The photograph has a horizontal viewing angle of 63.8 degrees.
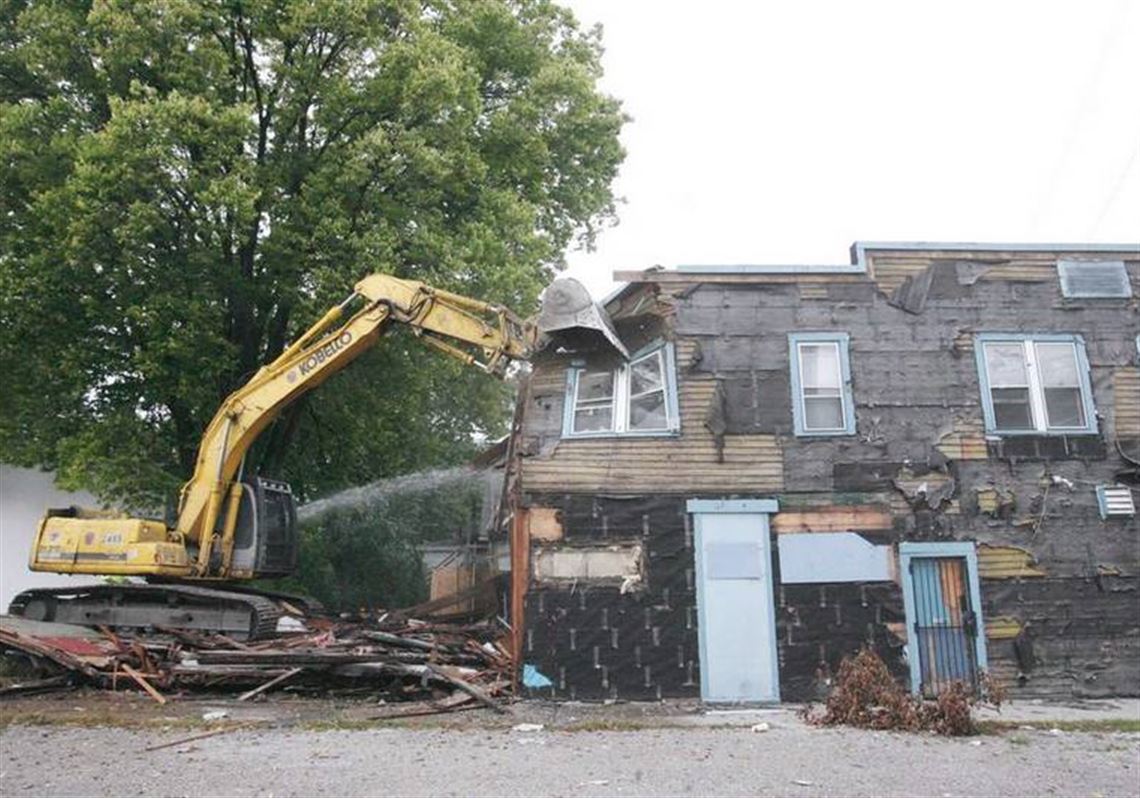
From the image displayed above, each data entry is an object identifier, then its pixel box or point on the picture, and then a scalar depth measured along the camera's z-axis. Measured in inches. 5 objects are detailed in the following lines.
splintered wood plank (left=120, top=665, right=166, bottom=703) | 447.1
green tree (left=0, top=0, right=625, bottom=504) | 614.2
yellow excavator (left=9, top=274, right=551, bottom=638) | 527.8
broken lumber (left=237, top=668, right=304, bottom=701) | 452.4
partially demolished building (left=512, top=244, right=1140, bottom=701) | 466.3
